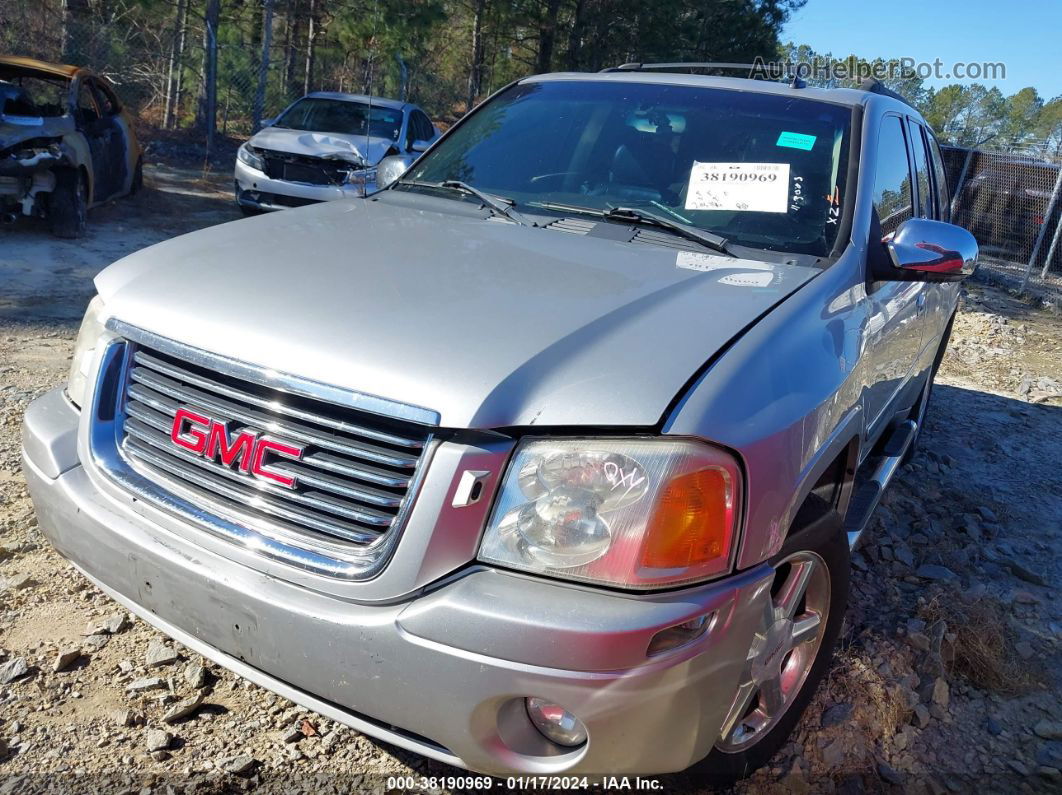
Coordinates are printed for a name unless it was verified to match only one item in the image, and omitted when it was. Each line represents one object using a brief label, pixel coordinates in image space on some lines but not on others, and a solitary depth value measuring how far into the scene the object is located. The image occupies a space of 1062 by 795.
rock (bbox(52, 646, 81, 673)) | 2.55
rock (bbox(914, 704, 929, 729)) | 2.75
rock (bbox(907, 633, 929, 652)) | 3.09
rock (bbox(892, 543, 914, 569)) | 3.80
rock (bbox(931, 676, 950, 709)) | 2.86
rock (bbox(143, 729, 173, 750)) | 2.30
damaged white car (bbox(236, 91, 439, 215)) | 9.68
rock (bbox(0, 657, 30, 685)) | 2.49
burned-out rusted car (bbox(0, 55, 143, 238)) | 7.87
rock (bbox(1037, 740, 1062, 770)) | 2.67
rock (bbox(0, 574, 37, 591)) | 2.90
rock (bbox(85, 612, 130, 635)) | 2.74
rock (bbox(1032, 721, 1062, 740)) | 2.79
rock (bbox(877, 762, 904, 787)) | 2.50
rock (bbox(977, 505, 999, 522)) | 4.43
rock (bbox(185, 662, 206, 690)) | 2.55
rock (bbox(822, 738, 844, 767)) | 2.51
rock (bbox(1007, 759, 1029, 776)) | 2.63
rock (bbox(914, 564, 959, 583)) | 3.69
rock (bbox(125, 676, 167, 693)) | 2.51
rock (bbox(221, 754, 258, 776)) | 2.26
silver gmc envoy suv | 1.75
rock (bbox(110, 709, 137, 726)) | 2.38
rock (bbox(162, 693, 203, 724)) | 2.41
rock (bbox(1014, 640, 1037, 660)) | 3.23
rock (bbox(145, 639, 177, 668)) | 2.62
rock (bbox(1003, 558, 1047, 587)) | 3.84
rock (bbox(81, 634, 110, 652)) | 2.66
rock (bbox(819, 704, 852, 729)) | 2.67
